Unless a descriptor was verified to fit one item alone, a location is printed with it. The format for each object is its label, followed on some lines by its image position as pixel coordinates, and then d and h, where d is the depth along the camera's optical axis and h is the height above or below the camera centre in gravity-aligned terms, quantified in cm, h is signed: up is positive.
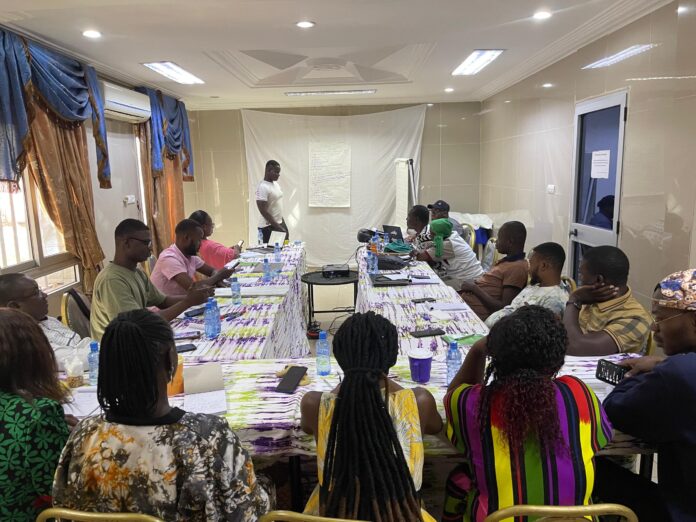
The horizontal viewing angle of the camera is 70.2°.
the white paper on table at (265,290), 334 -68
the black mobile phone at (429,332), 243 -71
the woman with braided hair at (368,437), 117 -60
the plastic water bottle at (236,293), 316 -67
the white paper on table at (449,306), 288 -69
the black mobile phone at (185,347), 229 -72
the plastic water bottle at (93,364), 194 -68
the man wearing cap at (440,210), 461 -20
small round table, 449 -82
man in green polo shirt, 257 -49
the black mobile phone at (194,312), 288 -70
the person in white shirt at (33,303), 204 -46
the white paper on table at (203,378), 175 -66
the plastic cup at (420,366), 179 -64
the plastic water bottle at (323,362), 191 -66
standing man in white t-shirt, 634 -11
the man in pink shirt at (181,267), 339 -52
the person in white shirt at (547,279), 253 -48
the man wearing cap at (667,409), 129 -60
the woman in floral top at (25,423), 126 -59
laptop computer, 550 -49
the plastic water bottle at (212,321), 250 -66
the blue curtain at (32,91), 324 +75
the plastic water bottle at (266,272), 386 -66
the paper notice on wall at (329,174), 780 +25
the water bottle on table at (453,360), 185 -66
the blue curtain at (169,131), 591 +79
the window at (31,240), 380 -38
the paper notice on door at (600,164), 374 +17
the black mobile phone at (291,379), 176 -69
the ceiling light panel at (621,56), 317 +90
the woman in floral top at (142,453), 112 -59
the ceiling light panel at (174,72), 477 +123
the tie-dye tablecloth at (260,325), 229 -73
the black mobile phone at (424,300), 308 -69
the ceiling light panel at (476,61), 450 +124
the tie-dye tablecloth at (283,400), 154 -71
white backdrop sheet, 767 +44
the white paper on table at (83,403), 166 -73
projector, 467 -77
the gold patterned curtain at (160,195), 594 -4
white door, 355 +10
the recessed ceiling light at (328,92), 658 +130
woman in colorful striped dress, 121 -59
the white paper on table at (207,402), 163 -71
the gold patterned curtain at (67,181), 371 +9
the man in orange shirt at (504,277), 321 -59
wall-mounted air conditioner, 471 +90
